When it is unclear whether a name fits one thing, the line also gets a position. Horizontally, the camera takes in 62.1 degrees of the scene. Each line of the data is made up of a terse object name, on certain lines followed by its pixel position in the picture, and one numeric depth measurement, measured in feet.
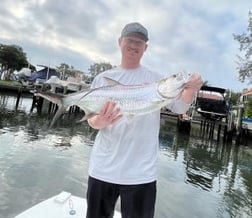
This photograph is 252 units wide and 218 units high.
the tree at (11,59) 131.98
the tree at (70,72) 145.23
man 4.93
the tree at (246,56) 62.95
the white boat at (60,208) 7.99
